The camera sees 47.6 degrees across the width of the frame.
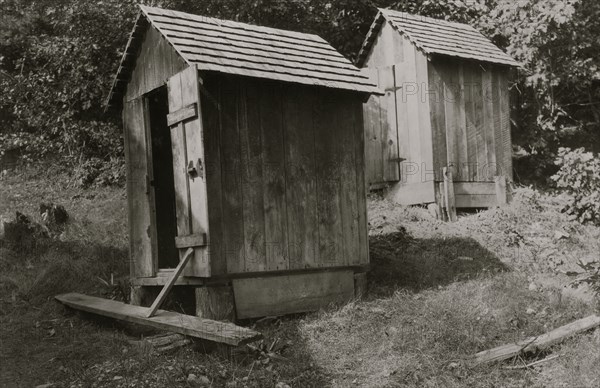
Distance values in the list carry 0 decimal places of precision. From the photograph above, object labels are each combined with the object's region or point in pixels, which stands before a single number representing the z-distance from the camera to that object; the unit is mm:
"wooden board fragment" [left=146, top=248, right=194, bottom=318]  6969
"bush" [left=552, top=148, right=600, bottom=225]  11109
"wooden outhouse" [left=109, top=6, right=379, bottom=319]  7480
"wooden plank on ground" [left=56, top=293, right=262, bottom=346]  6000
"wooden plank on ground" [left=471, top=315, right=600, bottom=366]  6262
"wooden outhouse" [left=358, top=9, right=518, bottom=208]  12031
